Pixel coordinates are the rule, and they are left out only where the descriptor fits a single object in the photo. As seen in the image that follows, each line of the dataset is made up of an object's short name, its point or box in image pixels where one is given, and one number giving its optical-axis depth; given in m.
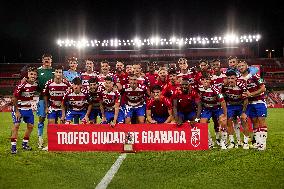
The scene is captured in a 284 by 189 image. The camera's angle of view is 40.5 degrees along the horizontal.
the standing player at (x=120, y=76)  11.21
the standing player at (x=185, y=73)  10.33
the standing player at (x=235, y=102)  9.30
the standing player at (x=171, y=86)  10.23
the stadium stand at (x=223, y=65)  45.47
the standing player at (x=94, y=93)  9.94
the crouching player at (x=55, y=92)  9.84
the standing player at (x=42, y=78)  10.12
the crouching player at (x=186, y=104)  9.55
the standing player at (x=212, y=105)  9.26
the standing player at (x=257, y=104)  9.07
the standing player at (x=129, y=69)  11.62
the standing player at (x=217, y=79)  9.94
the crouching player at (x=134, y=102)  10.19
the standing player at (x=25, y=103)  9.25
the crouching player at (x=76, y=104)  9.77
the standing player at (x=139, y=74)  10.77
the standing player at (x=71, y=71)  10.82
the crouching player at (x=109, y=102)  9.99
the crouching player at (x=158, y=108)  9.59
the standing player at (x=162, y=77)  11.00
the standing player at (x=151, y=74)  11.78
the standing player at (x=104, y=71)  11.09
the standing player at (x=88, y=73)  11.18
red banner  8.95
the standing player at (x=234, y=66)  10.01
